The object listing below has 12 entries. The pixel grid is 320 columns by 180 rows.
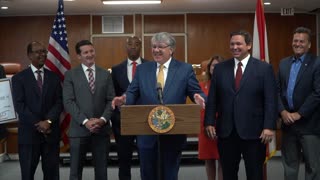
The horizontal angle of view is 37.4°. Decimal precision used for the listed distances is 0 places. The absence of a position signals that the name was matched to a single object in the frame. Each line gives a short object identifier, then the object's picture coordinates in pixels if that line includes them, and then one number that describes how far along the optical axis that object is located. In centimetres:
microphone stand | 322
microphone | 320
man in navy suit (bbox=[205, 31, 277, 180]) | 373
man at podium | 348
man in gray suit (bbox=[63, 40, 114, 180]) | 434
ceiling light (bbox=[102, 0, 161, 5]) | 846
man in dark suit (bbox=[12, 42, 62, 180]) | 439
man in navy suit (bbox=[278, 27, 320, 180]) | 424
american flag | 486
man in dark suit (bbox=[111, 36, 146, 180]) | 484
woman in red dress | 486
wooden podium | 309
